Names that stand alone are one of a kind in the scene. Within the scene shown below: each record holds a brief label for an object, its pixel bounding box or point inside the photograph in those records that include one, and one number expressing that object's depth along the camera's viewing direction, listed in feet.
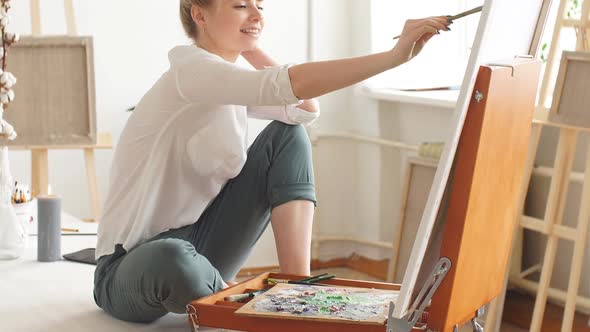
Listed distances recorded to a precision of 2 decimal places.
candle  11.85
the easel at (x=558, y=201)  13.55
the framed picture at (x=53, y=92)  13.95
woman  9.60
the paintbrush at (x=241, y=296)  8.90
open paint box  8.23
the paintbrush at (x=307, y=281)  9.36
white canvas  7.73
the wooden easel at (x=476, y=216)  7.96
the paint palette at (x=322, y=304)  8.29
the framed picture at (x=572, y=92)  13.11
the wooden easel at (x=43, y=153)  14.11
